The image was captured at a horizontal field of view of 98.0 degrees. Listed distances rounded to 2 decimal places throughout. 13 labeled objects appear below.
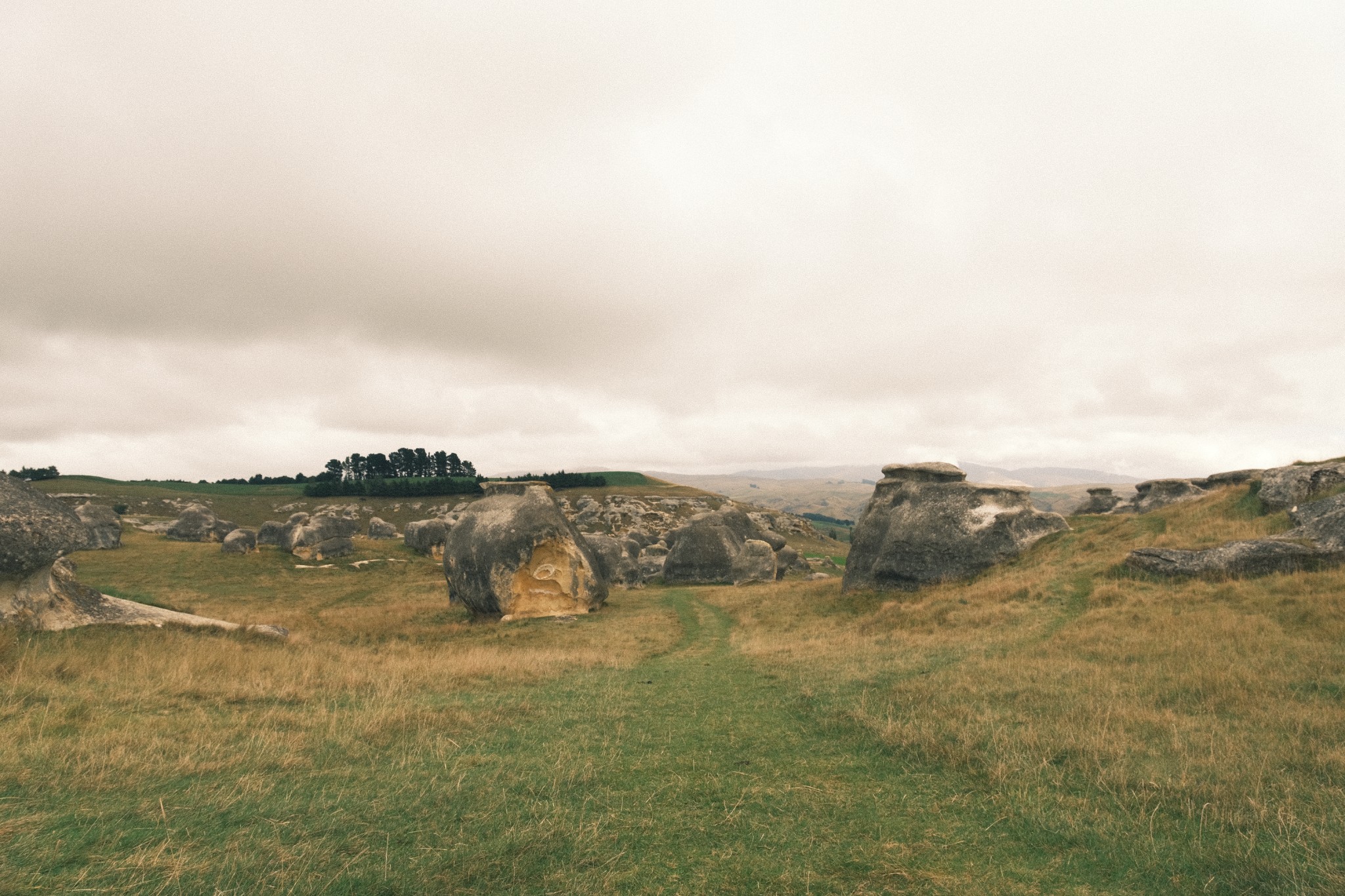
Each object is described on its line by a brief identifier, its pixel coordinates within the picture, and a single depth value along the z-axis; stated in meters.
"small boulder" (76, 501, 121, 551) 48.66
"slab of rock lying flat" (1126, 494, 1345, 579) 15.45
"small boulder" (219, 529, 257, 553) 49.19
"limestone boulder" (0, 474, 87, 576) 13.15
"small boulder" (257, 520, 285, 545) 57.19
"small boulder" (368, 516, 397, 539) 75.25
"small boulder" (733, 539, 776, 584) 43.25
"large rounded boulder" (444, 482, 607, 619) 26.33
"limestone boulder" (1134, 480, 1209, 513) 40.28
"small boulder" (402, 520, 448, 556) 56.09
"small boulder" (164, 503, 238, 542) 63.03
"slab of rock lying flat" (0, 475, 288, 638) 13.10
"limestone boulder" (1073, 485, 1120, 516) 50.97
